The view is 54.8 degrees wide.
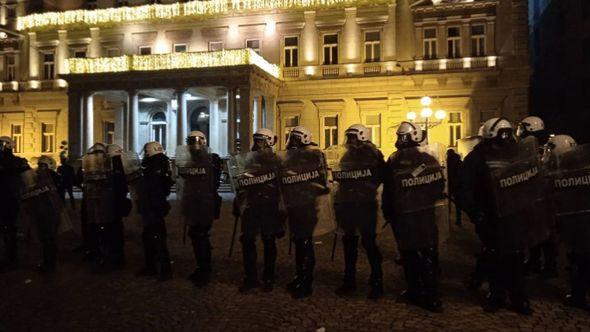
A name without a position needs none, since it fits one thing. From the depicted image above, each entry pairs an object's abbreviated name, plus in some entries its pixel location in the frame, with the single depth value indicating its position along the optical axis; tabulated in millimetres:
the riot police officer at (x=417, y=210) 6406
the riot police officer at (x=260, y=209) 7379
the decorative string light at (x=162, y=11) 31625
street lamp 20912
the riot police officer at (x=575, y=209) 6371
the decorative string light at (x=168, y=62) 28438
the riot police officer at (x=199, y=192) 7801
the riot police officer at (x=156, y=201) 7986
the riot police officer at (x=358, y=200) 6949
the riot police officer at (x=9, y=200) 9102
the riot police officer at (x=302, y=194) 7141
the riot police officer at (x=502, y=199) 6141
